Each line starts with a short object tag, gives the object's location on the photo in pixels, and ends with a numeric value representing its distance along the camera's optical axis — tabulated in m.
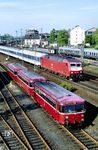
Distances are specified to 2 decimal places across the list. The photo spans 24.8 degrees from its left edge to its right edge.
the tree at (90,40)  103.64
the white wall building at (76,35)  115.12
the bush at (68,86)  26.99
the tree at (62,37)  107.99
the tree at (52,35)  125.30
